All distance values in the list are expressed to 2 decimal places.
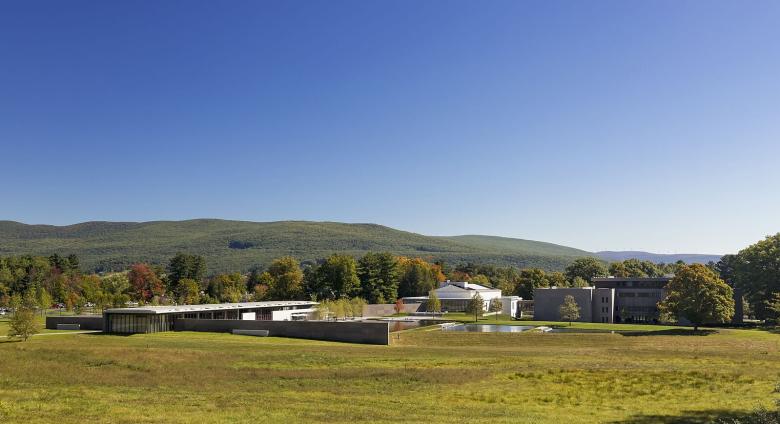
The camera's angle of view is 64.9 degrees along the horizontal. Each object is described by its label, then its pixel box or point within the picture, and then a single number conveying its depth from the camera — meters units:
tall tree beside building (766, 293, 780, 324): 94.58
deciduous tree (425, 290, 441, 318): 127.88
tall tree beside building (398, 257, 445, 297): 162.25
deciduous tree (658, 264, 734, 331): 85.69
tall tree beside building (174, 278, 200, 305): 135.62
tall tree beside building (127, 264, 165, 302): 142.50
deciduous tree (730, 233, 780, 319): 99.94
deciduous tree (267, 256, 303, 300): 132.75
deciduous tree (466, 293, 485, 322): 116.00
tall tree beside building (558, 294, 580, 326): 105.50
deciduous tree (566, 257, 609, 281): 163.25
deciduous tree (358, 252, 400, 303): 131.50
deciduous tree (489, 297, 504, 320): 126.38
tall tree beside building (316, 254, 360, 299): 126.31
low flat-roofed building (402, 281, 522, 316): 141.12
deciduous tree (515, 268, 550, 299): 142.86
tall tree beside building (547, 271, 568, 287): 145.04
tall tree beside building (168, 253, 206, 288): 143.62
